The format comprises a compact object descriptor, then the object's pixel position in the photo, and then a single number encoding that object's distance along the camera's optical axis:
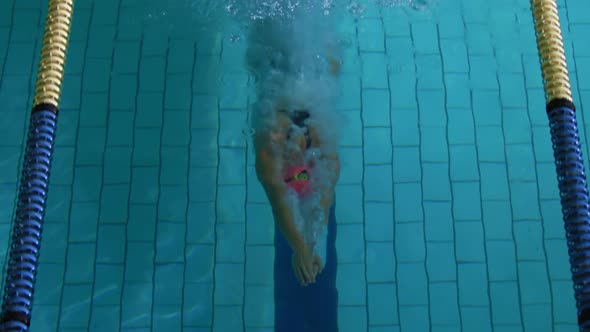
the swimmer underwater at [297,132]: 4.39
